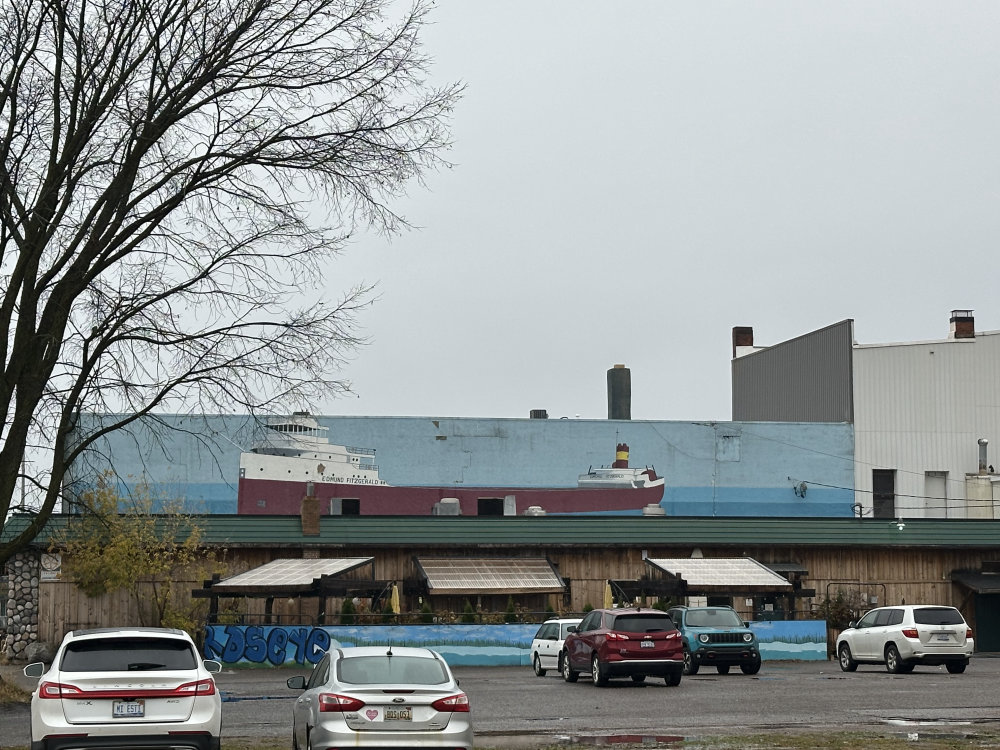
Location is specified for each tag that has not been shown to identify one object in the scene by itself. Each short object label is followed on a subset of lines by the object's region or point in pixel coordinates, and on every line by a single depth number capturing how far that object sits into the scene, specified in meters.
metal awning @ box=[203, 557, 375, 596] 36.47
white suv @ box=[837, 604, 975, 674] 29.83
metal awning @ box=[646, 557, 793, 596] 39.22
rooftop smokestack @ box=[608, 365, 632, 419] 72.81
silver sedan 13.32
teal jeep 30.41
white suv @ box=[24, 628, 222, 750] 13.30
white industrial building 63.16
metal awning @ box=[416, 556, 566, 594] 39.69
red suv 26.12
